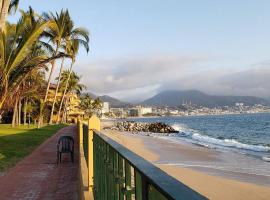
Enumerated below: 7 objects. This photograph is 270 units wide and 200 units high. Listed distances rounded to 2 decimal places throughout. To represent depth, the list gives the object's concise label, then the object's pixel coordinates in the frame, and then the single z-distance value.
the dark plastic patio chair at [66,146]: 6.92
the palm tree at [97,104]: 67.96
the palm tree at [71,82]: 41.76
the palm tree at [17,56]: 6.71
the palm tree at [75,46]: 24.16
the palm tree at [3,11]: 6.25
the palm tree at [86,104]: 65.22
